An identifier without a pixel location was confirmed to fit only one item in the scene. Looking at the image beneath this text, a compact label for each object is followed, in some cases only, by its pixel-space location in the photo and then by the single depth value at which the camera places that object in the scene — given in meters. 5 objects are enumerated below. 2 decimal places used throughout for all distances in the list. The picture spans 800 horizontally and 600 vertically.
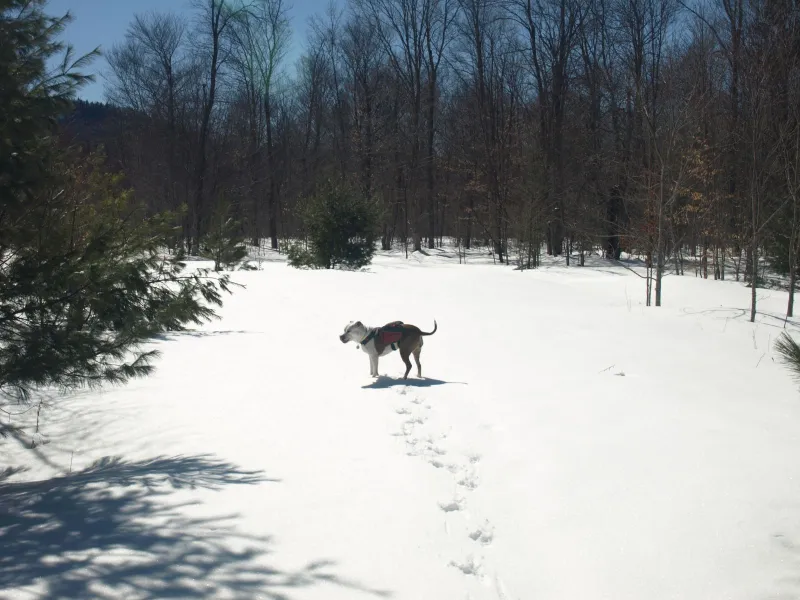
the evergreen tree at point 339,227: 22.16
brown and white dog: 7.47
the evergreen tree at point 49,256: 4.29
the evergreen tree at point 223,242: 19.44
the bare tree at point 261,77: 34.25
